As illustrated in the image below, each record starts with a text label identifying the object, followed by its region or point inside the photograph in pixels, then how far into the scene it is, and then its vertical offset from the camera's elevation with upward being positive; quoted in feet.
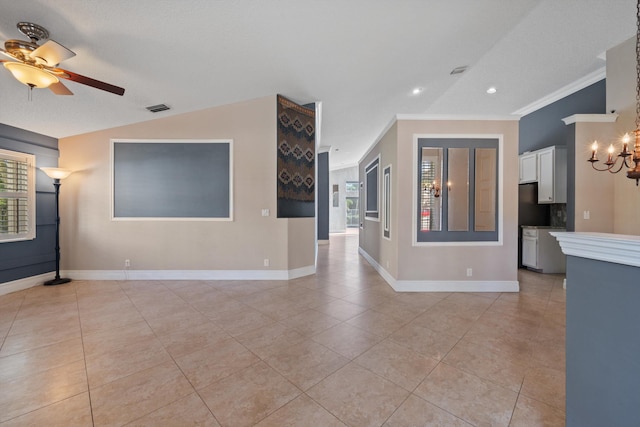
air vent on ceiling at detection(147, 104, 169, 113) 13.26 +5.63
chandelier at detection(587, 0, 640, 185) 7.95 +2.03
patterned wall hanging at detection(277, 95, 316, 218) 14.53 +3.25
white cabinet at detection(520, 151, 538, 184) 17.40 +3.28
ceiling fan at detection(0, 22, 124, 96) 6.68 +4.24
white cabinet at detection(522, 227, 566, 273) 16.31 -2.67
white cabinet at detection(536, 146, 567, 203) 16.08 +2.52
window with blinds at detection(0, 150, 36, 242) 12.44 +0.77
